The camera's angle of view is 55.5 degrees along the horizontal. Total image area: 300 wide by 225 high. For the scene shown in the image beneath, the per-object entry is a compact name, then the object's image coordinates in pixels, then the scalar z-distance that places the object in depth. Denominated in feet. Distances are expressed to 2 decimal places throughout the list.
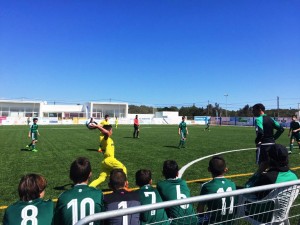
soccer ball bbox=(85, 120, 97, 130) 22.54
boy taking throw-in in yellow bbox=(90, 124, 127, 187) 22.38
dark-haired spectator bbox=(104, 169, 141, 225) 9.44
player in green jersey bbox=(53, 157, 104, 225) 10.48
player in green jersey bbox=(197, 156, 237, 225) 10.11
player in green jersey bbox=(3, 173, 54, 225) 9.69
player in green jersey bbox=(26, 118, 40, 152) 51.35
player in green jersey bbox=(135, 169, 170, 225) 10.40
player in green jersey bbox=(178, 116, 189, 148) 58.03
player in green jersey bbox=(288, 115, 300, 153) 50.93
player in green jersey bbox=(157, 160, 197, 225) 10.63
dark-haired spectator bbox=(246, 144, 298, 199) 13.17
